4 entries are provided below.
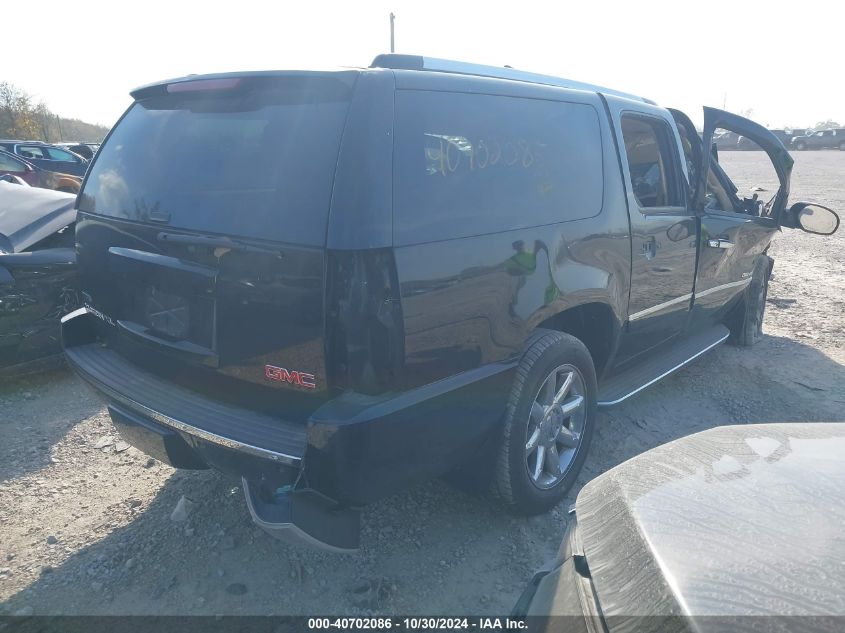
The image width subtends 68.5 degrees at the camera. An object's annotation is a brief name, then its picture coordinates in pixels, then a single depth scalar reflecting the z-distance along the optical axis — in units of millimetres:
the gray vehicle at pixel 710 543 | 1216
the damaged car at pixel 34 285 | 4098
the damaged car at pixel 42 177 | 10781
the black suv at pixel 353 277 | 2105
